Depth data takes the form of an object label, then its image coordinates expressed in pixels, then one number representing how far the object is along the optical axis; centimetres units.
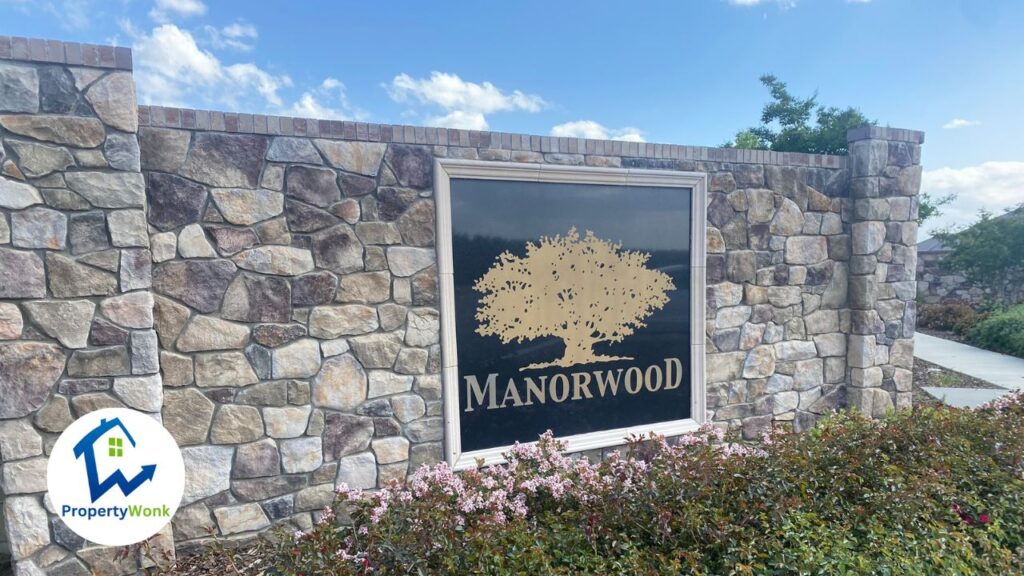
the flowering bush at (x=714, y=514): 224
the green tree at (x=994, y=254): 1201
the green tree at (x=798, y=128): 1297
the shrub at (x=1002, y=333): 876
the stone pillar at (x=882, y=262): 479
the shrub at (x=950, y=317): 1041
